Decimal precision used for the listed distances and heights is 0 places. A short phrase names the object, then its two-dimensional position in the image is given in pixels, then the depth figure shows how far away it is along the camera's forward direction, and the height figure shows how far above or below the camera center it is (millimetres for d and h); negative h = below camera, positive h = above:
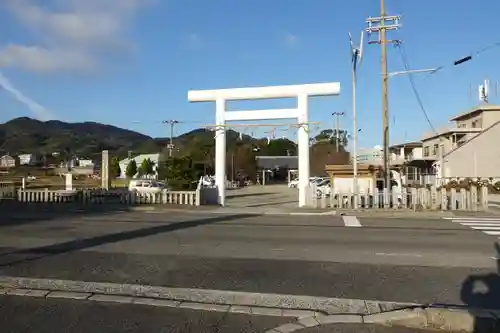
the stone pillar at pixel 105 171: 34312 +634
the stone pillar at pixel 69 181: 30044 -8
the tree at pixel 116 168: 80938 +2066
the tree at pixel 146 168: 74500 +1842
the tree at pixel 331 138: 83775 +7397
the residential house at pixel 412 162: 54609 +1932
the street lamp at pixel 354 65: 26375 +6069
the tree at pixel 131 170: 78625 +1639
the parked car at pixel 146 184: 38031 -350
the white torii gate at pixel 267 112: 24969 +3500
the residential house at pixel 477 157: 47031 +1924
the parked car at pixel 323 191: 25359 -703
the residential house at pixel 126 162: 92306 +3505
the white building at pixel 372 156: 51606 +2460
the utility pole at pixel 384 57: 26097 +6597
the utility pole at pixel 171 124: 66962 +7929
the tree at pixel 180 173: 42903 +593
